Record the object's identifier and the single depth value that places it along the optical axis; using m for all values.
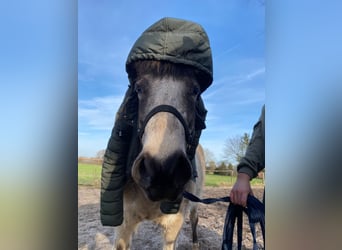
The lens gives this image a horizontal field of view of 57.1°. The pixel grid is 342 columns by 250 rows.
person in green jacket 1.20
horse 0.98
